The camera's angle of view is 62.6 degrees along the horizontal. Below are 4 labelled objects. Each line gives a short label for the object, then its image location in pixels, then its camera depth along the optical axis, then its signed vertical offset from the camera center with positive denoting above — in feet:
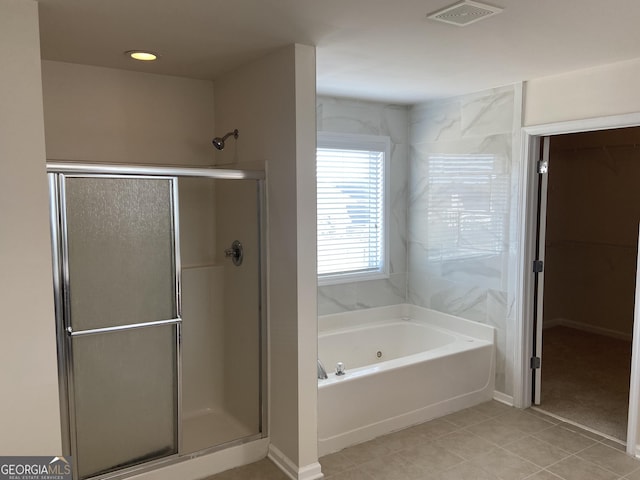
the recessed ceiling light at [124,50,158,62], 9.11 +2.58
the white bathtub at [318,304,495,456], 10.44 -3.85
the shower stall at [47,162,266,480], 7.98 -1.89
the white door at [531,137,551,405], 11.91 -1.57
